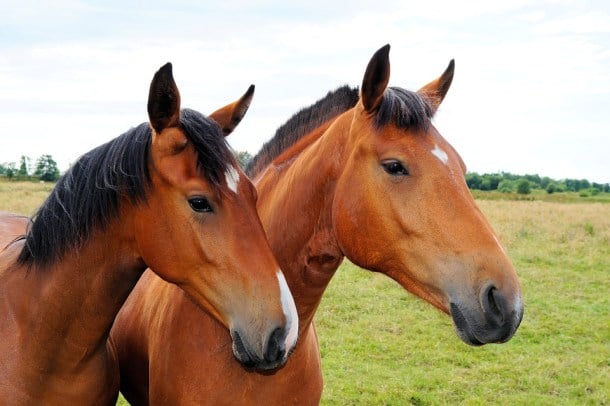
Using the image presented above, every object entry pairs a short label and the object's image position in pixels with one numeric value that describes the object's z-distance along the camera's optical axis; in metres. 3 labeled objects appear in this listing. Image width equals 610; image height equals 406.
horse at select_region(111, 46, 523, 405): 2.33
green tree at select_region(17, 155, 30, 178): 39.28
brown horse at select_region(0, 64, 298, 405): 2.31
